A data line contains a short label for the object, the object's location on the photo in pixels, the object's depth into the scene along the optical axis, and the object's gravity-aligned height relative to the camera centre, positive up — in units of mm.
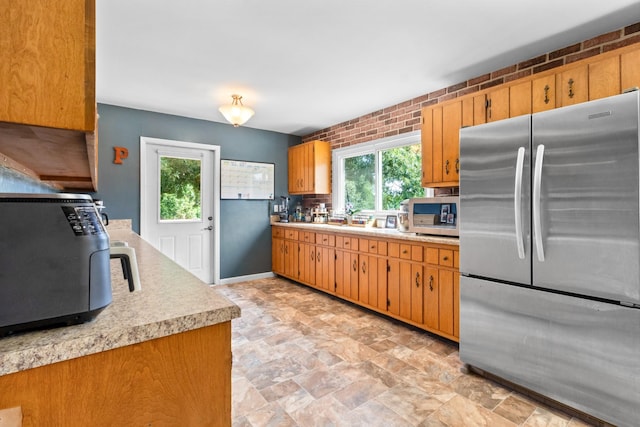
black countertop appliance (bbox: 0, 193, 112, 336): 620 -104
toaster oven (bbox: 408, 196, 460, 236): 2643 -19
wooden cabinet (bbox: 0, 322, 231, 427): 645 -397
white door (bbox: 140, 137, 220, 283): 4004 +151
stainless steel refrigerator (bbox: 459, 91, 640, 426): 1552 -226
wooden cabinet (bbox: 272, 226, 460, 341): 2582 -639
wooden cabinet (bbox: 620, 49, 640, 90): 1812 +841
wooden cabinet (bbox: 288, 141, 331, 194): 4562 +672
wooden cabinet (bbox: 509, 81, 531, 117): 2283 +846
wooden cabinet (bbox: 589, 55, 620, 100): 1886 +835
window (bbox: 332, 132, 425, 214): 3600 +503
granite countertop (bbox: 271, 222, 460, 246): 2592 -205
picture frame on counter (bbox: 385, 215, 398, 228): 3643 -106
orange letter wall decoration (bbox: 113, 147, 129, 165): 3721 +696
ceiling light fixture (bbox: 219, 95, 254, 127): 3143 +1013
